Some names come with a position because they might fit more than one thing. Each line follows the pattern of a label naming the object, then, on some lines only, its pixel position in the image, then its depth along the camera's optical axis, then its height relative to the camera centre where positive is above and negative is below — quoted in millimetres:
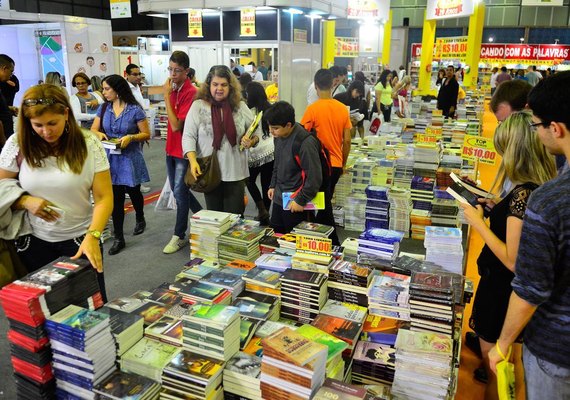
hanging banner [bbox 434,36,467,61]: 16562 +995
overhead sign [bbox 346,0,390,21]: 12805 +1800
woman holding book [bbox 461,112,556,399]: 2062 -623
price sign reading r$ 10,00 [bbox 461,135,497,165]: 3971 -605
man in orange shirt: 4742 -459
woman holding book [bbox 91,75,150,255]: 4441 -566
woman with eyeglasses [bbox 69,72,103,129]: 5734 -350
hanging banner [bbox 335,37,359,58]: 13352 +800
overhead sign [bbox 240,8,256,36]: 9852 +1084
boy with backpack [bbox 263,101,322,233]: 3334 -624
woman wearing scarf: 3871 -464
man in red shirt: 4336 -557
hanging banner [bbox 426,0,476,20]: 13523 +2029
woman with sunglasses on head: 2156 -508
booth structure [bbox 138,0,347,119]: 9844 +913
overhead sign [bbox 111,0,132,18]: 13000 +1700
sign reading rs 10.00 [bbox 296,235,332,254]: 2686 -938
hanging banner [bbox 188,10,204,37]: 10320 +1084
